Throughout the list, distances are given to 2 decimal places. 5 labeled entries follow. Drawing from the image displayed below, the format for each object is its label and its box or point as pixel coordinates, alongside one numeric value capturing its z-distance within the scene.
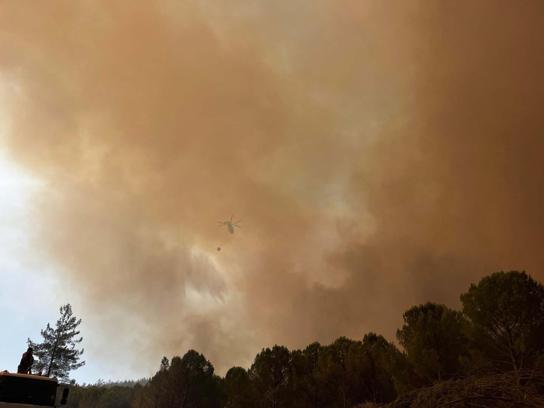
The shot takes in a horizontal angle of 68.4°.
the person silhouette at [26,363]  16.55
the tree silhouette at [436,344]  38.31
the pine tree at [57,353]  54.81
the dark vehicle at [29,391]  14.03
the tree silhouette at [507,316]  34.53
